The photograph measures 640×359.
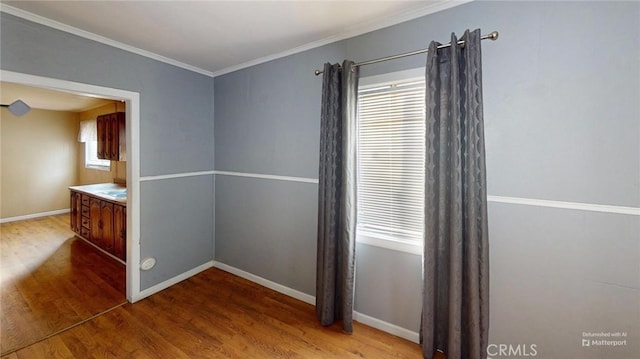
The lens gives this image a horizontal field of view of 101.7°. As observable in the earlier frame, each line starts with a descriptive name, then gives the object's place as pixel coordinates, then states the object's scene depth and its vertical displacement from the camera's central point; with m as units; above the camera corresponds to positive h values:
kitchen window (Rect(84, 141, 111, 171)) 5.32 +0.36
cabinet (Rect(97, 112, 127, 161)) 3.71 +0.57
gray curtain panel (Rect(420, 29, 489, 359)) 1.57 -0.17
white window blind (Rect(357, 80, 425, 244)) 1.94 +0.12
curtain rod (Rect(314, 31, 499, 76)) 1.52 +0.84
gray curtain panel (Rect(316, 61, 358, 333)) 2.02 -0.15
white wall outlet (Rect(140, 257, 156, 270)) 2.59 -0.90
